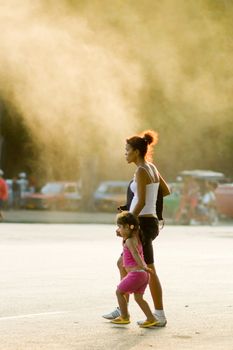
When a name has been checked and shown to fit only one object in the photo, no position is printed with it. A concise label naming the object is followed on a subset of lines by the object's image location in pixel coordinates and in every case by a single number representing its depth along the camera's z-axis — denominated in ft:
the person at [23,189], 182.19
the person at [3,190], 126.52
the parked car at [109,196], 172.86
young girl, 34.12
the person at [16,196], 179.80
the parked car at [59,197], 177.17
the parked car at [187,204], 131.95
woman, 34.81
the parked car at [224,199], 146.92
